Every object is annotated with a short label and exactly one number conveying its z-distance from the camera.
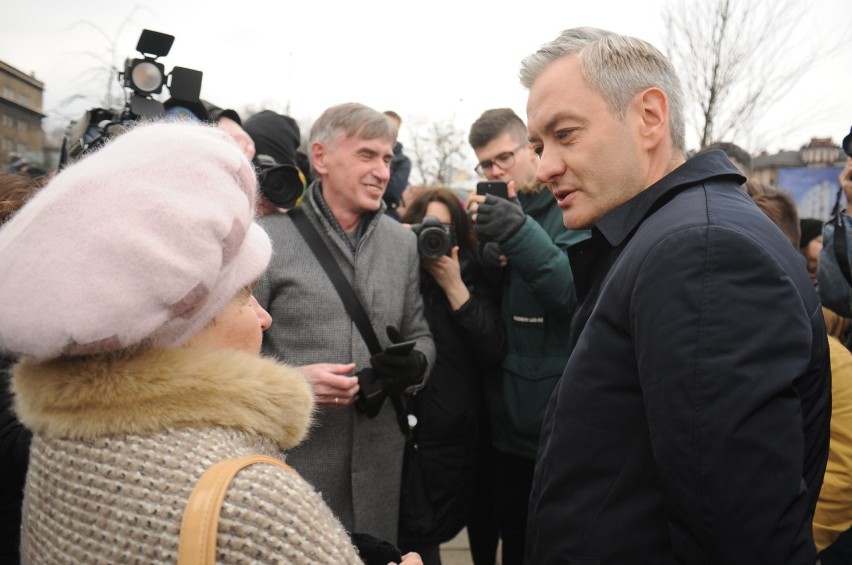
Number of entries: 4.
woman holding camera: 2.84
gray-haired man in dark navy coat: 1.09
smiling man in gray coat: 2.38
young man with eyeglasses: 2.65
